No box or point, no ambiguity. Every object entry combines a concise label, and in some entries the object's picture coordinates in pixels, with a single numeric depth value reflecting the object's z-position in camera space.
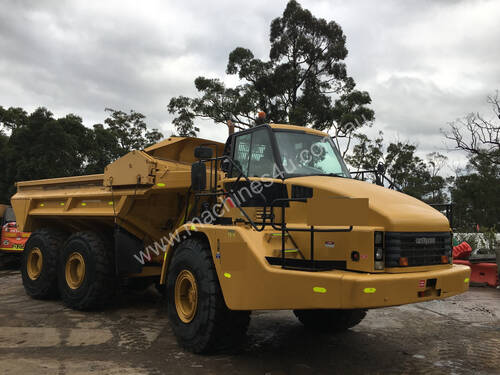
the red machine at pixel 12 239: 11.96
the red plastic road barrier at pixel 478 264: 9.52
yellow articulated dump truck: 4.00
